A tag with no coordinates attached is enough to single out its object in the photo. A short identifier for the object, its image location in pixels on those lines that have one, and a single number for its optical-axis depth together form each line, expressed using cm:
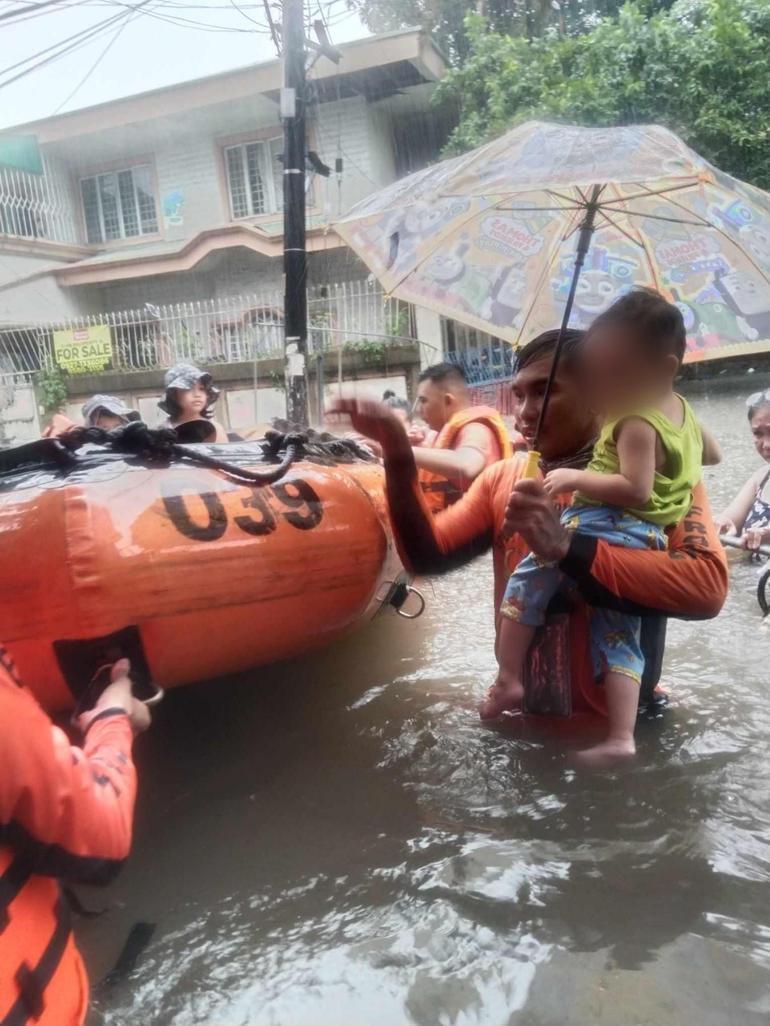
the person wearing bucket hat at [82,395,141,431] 475
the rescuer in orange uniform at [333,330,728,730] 228
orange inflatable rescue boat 218
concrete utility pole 740
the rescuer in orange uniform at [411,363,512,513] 314
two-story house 1366
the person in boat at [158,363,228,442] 462
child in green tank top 227
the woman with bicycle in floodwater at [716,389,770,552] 496
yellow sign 1419
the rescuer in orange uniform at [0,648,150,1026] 121
